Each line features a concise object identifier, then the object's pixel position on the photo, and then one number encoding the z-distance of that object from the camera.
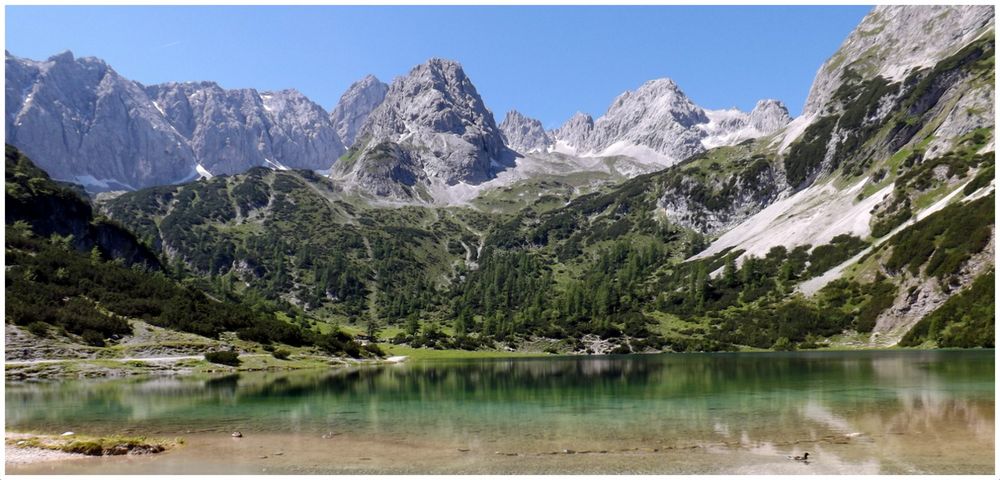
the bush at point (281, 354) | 106.44
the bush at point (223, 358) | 95.19
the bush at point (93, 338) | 92.69
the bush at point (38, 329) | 89.00
